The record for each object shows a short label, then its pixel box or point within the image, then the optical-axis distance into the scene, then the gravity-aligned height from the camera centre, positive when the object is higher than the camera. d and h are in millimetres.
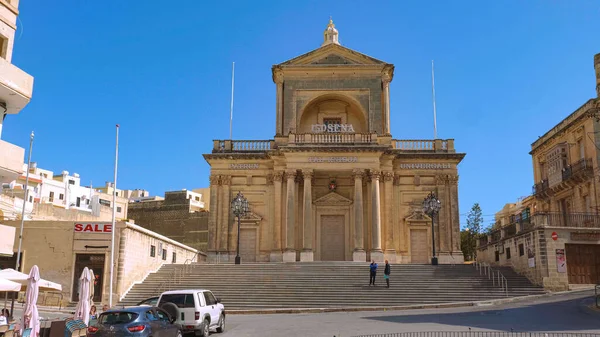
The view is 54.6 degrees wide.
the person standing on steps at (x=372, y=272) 29289 -81
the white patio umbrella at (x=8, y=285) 15555 -429
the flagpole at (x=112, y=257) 27156 +595
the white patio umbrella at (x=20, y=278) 16625 -247
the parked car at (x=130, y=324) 13562 -1277
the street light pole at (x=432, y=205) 34031 +3781
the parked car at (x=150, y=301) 21008 -1165
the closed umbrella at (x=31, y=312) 14188 -1030
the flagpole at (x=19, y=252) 27672 +820
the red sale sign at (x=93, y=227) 28906 +2081
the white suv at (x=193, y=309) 16938 -1147
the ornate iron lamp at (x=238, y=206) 34691 +3840
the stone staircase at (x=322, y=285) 27234 -738
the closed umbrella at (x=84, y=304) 17000 -1003
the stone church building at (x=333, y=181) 39250 +6240
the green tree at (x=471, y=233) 60719 +3932
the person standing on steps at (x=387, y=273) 28766 -126
